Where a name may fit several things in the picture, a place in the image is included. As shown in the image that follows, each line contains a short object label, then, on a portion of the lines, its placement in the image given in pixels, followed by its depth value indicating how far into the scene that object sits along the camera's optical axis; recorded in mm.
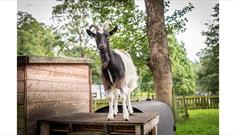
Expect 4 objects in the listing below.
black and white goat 1460
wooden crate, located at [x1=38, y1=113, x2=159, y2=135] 1368
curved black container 1634
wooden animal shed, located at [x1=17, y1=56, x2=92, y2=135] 1558
